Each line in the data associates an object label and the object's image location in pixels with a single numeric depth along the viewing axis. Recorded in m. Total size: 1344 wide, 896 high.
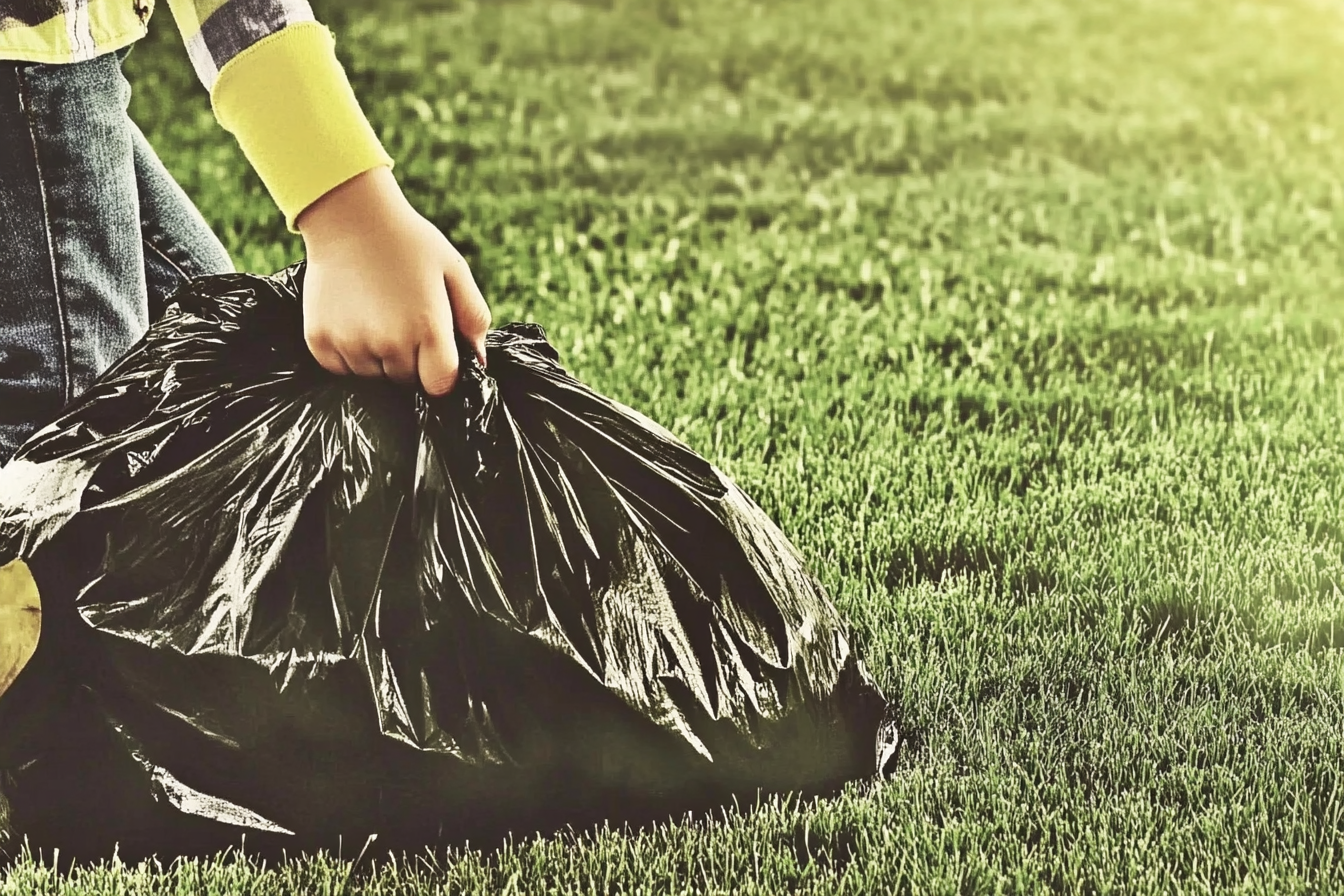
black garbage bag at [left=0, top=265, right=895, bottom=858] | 4.18
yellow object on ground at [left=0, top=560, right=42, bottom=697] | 4.16
